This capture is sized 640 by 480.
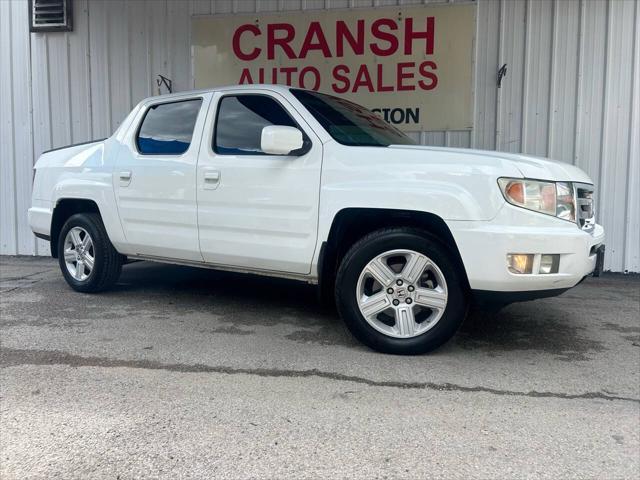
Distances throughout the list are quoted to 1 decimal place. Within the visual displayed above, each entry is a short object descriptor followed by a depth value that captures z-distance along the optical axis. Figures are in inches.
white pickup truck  138.9
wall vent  323.0
